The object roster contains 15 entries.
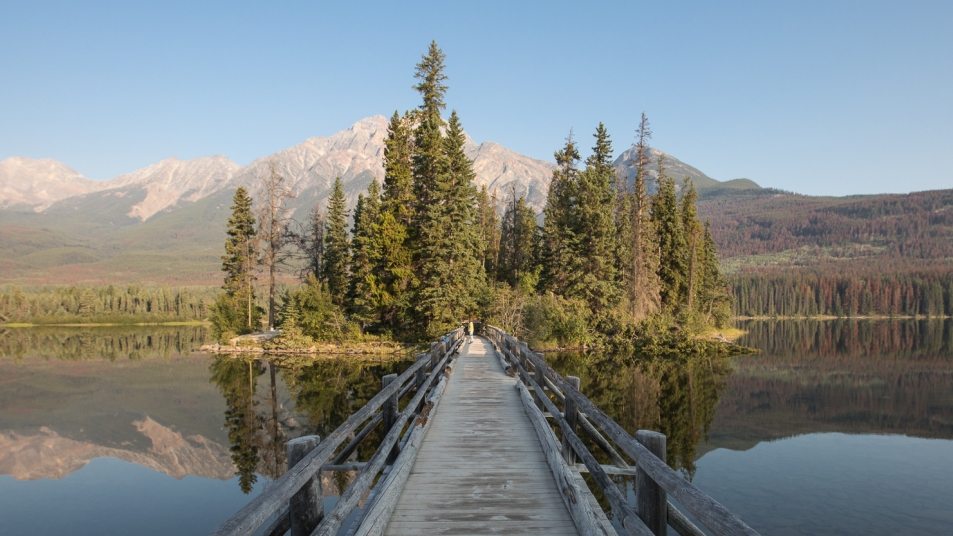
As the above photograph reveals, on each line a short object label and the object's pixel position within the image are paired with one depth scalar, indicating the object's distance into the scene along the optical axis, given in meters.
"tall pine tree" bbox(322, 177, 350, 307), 46.69
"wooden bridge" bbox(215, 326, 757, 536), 3.91
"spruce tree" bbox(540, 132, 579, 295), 41.66
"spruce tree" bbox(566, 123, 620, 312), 40.34
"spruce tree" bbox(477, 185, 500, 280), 52.72
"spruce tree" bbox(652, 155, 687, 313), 46.94
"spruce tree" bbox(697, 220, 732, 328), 55.01
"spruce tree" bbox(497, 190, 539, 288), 51.91
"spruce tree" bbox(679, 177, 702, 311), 47.03
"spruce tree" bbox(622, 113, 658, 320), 40.06
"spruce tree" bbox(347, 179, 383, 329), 37.72
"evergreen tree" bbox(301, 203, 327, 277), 50.53
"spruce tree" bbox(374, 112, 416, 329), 36.78
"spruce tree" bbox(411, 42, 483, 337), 35.25
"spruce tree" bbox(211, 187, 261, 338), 46.12
